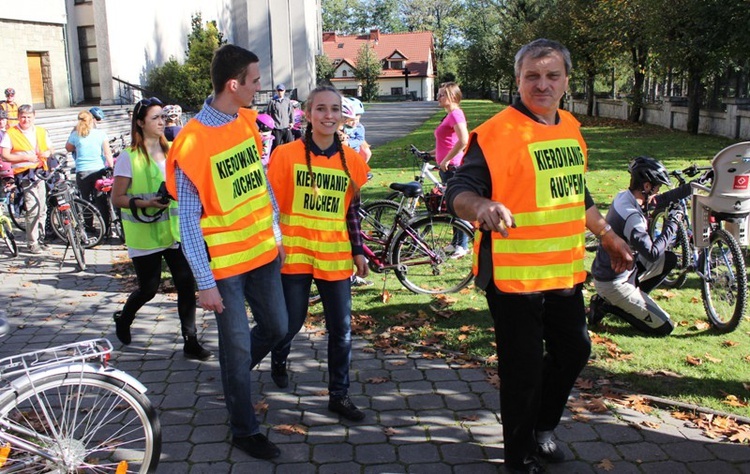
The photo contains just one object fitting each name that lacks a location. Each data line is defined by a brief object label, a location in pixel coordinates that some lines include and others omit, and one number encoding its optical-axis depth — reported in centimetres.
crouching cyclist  525
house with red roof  9456
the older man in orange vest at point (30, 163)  928
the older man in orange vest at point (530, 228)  313
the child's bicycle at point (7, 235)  891
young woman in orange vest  404
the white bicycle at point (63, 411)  294
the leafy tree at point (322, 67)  6475
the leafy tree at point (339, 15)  12050
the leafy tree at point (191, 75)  3036
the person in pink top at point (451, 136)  754
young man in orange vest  337
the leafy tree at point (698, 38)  2131
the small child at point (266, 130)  1018
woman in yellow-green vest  495
